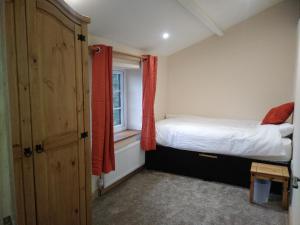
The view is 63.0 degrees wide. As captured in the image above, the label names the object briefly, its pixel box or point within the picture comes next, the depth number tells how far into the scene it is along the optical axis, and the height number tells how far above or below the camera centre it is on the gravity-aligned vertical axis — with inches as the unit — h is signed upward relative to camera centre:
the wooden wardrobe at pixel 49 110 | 52.4 -5.2
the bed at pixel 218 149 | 118.3 -29.8
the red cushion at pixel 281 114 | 134.6 -12.3
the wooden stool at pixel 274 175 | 103.7 -35.7
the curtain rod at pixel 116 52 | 104.7 +18.0
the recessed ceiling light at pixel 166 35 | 137.7 +31.3
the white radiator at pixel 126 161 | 121.9 -39.6
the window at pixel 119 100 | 148.7 -6.4
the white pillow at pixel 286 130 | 120.7 -19.0
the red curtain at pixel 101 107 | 105.7 -7.6
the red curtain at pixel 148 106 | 140.1 -9.3
